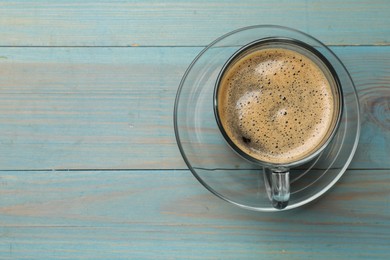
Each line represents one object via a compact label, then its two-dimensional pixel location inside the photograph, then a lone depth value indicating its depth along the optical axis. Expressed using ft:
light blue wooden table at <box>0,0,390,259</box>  3.04
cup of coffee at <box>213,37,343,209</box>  2.76
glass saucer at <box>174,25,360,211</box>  2.89
